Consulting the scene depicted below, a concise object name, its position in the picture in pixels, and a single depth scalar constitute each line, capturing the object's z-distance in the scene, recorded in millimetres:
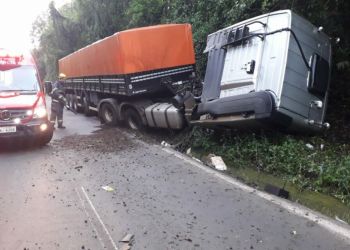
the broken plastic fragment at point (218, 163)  7510
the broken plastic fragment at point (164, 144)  9883
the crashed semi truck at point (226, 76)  7070
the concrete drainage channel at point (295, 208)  4684
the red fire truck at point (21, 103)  9047
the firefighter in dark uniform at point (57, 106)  13266
